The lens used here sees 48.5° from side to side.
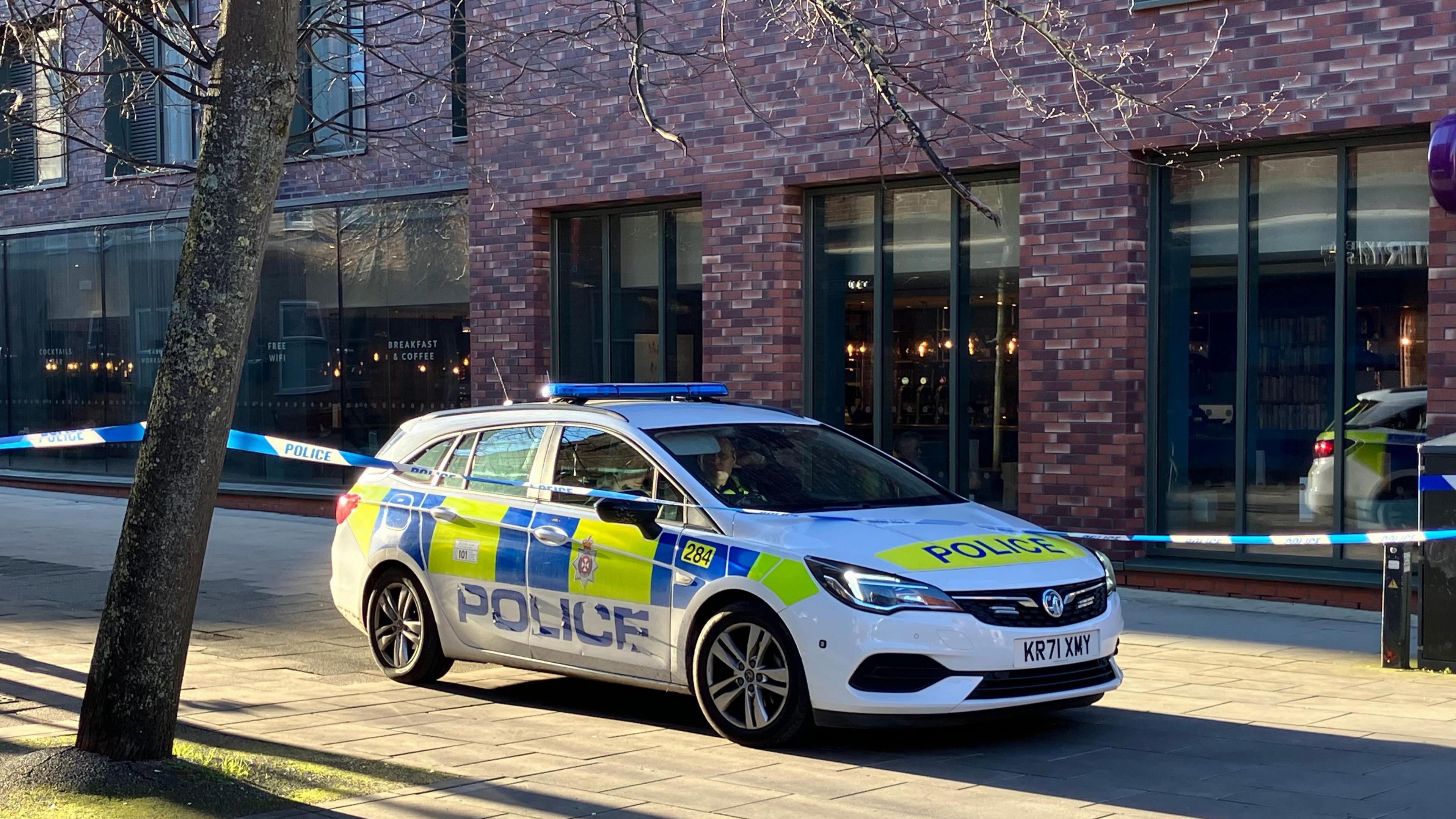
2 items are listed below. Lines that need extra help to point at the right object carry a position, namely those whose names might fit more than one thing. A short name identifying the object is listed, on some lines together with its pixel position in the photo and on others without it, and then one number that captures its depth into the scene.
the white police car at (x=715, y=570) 6.86
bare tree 6.16
